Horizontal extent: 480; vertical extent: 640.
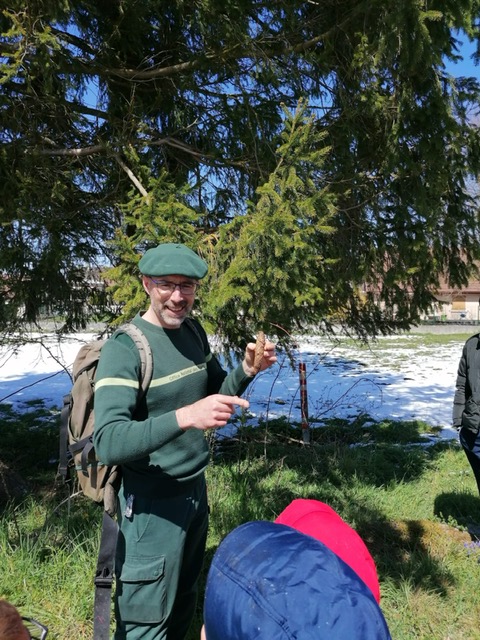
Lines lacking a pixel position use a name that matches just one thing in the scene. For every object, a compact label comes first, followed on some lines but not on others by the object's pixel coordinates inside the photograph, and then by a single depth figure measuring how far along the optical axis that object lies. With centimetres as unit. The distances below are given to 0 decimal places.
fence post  581
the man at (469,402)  355
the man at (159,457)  172
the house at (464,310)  3616
